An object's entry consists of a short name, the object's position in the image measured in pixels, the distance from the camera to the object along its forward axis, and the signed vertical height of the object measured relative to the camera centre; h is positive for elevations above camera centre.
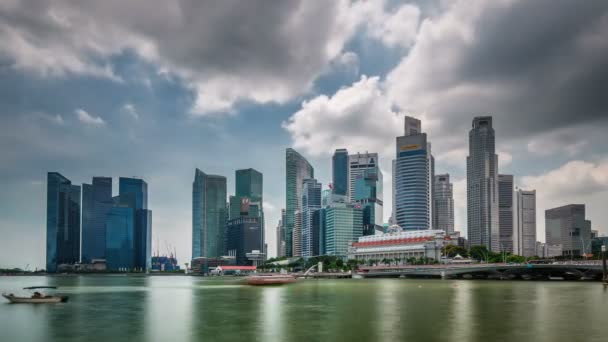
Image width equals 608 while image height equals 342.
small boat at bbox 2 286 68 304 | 102.19 -15.76
